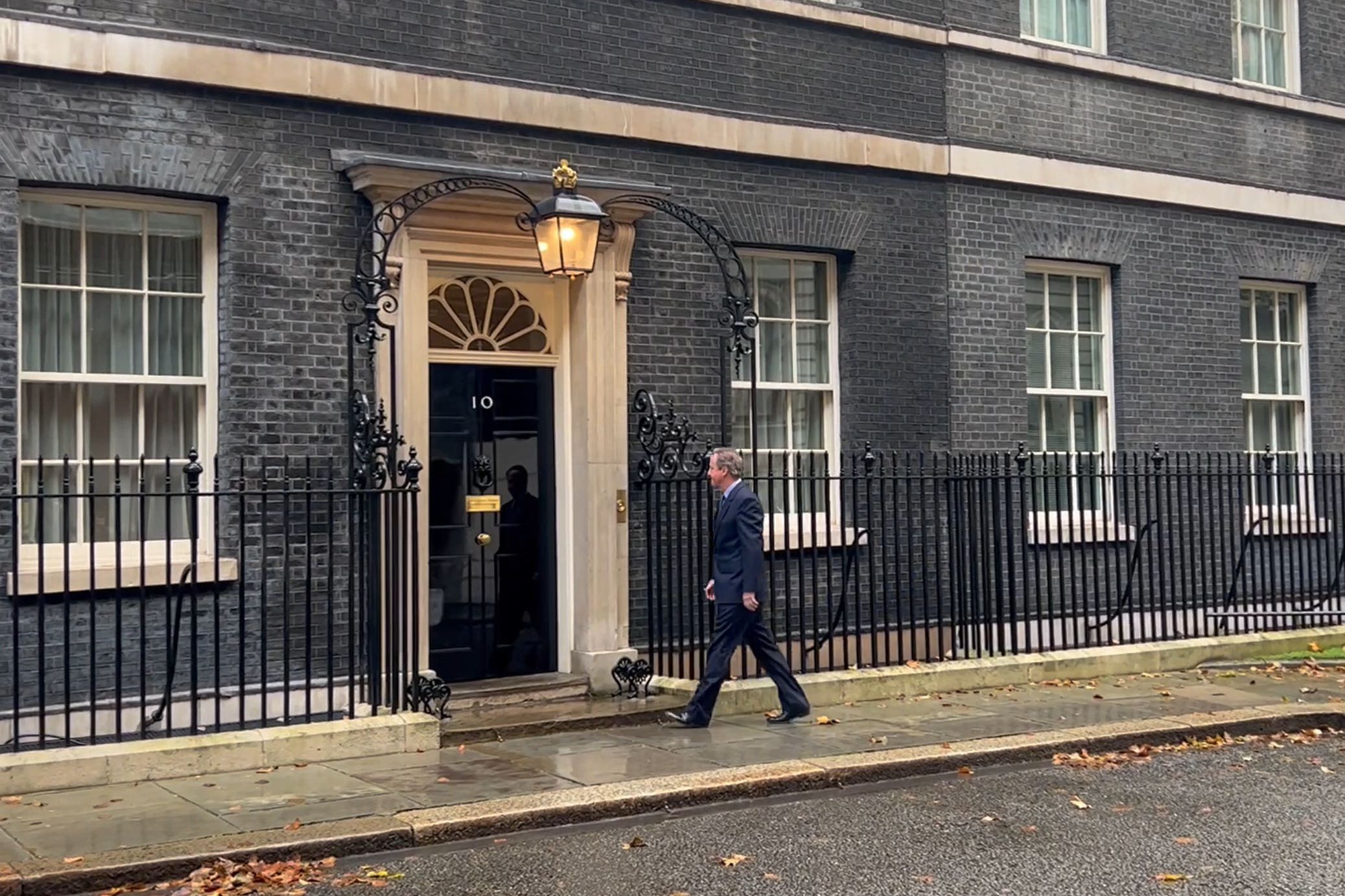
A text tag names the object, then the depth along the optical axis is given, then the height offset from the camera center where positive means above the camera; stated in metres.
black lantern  9.01 +1.68
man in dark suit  8.80 -0.62
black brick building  8.65 +1.93
